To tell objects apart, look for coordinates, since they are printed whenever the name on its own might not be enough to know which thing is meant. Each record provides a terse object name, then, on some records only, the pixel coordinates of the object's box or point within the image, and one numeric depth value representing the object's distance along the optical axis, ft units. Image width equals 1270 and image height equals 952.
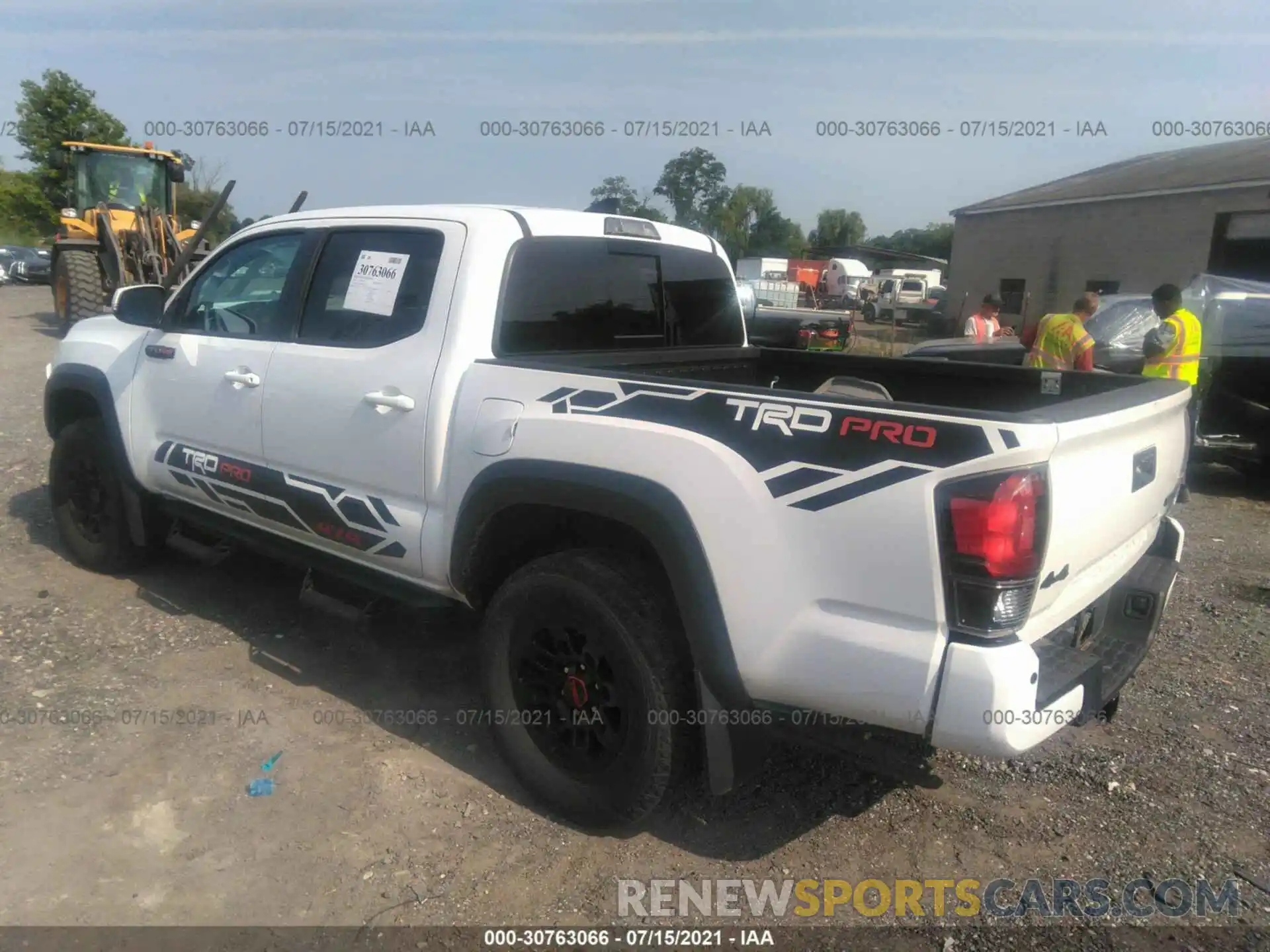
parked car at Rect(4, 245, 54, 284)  96.89
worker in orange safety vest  42.24
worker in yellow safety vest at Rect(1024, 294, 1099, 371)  26.03
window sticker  11.53
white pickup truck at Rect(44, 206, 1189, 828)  7.50
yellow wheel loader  45.98
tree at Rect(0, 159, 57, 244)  141.38
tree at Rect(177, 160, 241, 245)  76.66
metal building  60.85
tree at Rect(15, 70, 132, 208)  133.80
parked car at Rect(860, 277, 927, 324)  108.58
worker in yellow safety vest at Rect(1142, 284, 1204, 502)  24.85
